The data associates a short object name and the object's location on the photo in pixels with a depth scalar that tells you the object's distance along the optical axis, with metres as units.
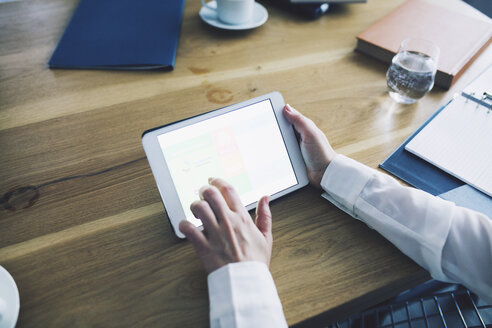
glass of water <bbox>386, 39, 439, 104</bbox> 0.74
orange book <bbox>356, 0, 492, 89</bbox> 0.83
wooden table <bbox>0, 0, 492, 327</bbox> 0.48
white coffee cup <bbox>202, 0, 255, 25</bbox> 0.89
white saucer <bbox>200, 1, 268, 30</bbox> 0.93
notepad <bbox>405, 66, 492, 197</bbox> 0.63
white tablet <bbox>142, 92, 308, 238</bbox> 0.53
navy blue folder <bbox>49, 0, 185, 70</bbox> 0.81
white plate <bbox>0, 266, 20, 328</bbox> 0.43
